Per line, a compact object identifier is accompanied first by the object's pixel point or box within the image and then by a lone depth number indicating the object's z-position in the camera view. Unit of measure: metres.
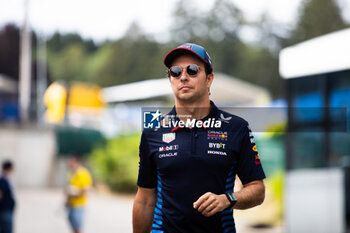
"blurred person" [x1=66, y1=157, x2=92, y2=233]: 16.47
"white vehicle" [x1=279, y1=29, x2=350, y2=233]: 13.49
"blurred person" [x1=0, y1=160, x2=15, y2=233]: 14.90
